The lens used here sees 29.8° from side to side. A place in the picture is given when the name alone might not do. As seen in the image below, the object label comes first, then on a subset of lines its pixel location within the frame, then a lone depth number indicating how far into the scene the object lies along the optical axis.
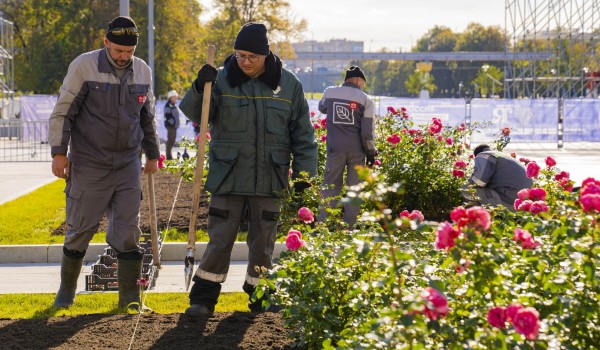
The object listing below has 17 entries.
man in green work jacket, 6.69
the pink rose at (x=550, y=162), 8.94
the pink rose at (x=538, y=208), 5.46
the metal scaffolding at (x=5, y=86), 35.76
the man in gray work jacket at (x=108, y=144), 6.99
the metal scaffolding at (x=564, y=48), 48.69
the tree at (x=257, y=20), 57.94
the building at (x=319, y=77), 187.24
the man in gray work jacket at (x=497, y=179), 9.98
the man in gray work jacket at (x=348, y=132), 11.03
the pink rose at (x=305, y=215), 6.02
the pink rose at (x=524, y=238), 4.25
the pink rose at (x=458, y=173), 10.68
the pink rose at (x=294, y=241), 5.34
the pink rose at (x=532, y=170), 7.60
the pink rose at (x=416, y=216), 5.22
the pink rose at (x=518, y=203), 5.82
